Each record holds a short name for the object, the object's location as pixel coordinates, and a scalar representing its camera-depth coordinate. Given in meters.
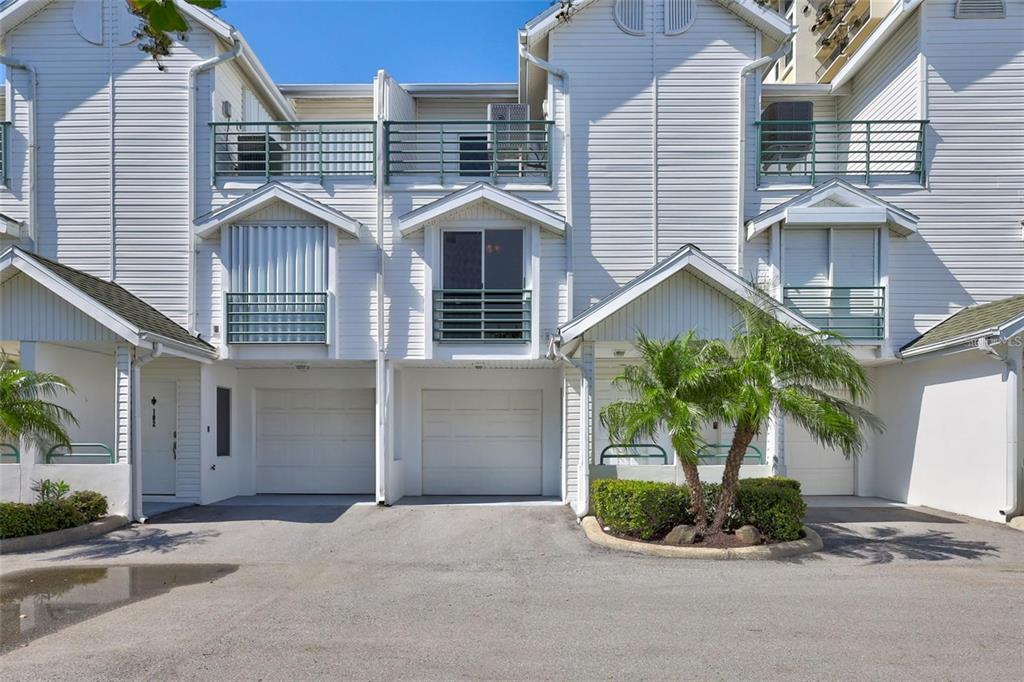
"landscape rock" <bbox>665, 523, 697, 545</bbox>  9.88
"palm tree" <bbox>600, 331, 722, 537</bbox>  9.41
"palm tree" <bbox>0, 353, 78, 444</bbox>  10.48
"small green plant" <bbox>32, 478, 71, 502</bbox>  11.29
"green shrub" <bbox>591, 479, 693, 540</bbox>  10.25
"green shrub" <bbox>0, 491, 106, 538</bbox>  10.26
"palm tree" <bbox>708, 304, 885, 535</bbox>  9.27
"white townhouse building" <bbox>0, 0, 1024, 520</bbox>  13.90
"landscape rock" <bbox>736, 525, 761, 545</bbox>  9.79
